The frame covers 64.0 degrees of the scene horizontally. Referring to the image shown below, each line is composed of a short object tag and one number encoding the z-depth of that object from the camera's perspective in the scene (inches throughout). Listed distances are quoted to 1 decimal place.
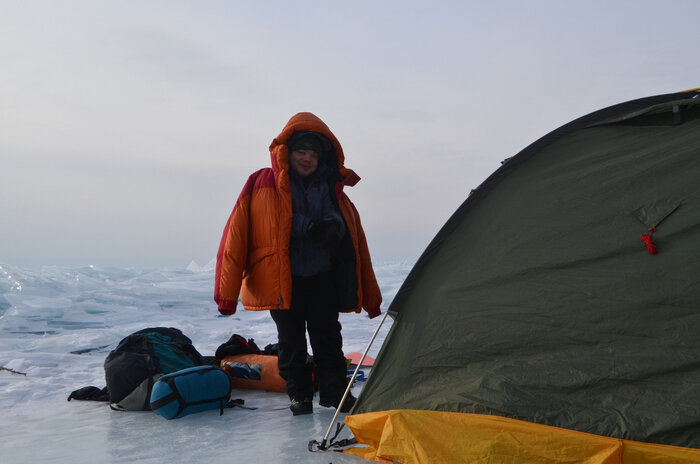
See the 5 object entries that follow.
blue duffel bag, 137.3
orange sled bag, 169.5
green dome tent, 87.6
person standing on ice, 135.9
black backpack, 147.9
